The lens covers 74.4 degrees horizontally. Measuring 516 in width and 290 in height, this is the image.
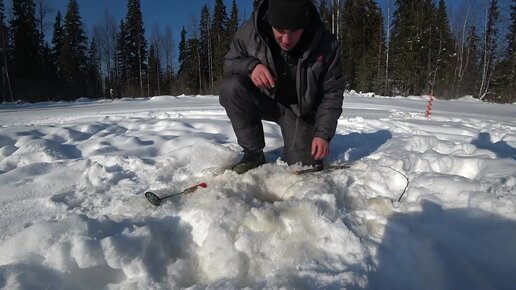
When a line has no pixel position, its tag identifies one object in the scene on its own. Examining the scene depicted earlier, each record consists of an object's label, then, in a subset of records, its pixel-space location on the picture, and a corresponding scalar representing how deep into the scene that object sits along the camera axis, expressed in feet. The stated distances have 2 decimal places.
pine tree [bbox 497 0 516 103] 69.91
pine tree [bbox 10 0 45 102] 85.30
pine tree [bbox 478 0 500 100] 67.67
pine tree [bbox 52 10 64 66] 102.68
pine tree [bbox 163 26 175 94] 119.24
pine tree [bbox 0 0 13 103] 72.13
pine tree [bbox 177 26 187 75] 120.37
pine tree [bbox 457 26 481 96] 72.74
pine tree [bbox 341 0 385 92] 78.33
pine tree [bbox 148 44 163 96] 118.91
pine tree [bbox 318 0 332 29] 77.46
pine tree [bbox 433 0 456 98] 70.69
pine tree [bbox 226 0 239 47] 98.23
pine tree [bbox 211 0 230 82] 100.01
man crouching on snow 7.16
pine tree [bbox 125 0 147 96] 107.24
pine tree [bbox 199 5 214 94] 104.12
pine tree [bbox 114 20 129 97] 109.35
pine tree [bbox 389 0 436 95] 68.90
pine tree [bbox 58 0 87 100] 98.37
